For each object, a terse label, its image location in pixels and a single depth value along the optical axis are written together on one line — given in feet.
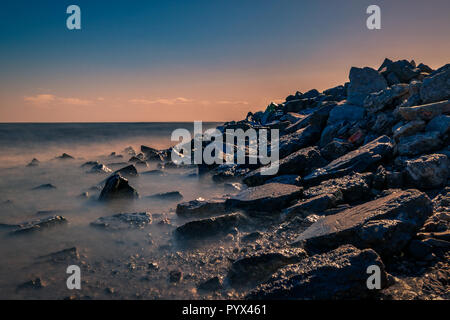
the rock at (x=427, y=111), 19.53
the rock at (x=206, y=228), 15.76
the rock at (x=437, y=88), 21.52
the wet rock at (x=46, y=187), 29.71
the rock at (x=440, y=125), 17.85
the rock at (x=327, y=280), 9.02
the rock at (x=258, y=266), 11.30
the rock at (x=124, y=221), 17.85
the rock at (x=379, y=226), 10.87
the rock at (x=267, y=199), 18.17
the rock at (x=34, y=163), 47.01
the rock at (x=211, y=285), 11.09
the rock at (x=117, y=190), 24.02
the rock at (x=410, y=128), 19.43
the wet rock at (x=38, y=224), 17.29
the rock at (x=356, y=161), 19.48
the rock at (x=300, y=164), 24.00
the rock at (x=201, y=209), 19.20
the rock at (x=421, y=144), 17.65
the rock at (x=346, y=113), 29.76
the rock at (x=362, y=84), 34.43
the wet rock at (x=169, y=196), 24.46
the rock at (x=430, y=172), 15.14
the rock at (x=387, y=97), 26.21
